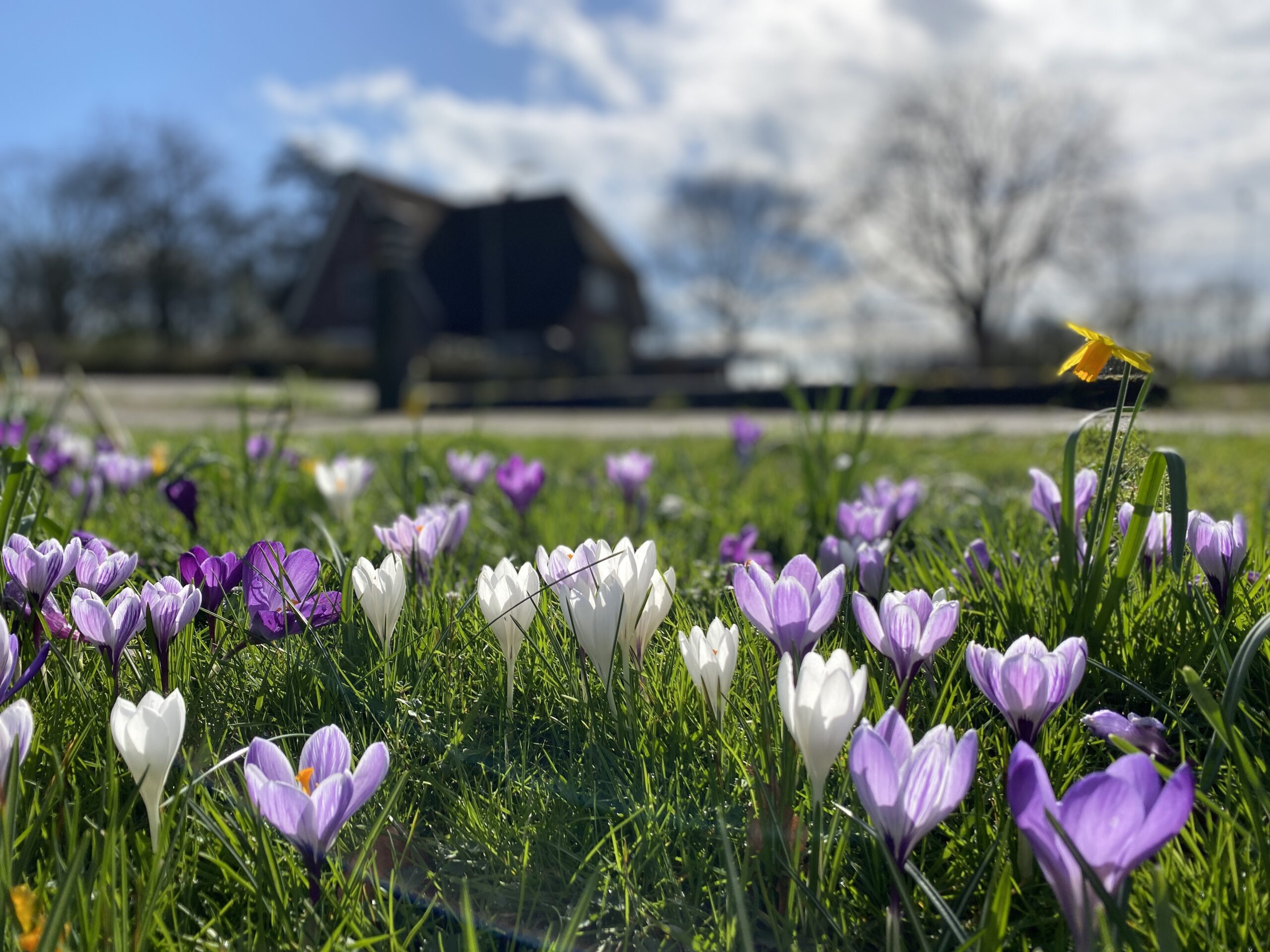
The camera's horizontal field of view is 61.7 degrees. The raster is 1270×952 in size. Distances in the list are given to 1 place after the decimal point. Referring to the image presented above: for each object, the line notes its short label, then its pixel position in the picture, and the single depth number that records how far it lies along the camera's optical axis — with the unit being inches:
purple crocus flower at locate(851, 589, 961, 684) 17.6
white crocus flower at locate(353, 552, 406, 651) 19.4
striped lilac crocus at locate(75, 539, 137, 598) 20.7
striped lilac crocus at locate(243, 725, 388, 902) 13.8
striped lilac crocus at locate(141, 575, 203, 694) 18.7
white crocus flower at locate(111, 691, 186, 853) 14.5
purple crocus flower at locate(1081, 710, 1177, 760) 16.1
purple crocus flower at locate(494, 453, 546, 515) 35.6
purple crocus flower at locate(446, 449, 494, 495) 39.6
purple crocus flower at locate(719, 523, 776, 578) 29.6
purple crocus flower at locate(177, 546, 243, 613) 21.7
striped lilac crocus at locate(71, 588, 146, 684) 18.2
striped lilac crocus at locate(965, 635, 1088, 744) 15.7
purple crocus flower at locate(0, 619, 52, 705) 16.2
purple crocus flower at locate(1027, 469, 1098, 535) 24.4
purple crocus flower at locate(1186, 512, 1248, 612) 20.7
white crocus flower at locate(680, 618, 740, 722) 16.8
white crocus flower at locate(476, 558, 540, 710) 19.0
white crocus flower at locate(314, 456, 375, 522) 34.4
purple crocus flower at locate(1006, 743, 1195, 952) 12.0
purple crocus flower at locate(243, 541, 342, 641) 20.6
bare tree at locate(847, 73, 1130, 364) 1097.4
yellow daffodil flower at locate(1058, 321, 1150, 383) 19.5
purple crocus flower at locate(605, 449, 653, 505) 39.8
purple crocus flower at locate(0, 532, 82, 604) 20.3
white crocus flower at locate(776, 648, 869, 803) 14.3
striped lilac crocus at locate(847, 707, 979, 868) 13.3
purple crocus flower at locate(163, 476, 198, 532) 32.3
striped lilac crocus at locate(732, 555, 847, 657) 17.6
